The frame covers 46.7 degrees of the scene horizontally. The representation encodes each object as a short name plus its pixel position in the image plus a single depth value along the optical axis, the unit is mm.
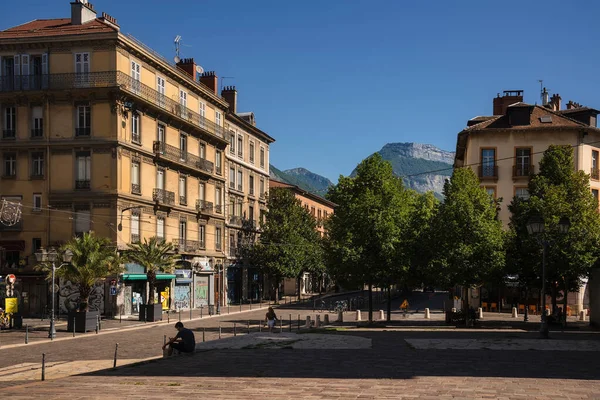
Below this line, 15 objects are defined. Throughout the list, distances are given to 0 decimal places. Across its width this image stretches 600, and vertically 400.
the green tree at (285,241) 68062
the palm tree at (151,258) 44531
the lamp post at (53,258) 32469
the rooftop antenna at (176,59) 60838
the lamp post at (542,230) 28325
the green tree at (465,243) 37500
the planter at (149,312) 42969
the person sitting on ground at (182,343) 21859
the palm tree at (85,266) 36438
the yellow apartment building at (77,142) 46375
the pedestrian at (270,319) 35125
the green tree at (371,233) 40500
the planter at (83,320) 35469
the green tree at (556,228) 37000
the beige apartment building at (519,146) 52438
